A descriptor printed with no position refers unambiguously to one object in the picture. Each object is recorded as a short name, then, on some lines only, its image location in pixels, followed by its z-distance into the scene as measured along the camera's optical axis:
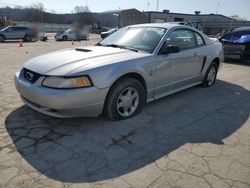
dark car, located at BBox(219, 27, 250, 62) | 9.92
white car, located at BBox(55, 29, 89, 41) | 26.25
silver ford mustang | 3.24
